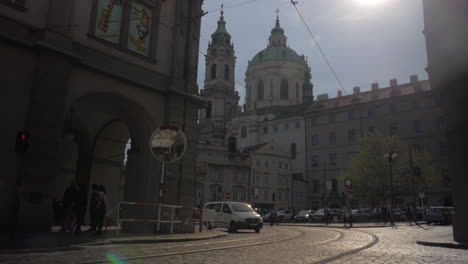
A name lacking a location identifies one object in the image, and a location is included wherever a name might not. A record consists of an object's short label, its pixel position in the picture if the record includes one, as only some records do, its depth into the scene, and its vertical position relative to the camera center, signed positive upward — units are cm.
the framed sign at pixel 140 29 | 1616 +720
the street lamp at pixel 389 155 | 3388 +524
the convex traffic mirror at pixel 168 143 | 1341 +226
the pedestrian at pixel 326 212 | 3358 +31
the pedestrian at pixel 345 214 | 2919 +20
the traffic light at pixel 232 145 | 5516 +914
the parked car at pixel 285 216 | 4566 -10
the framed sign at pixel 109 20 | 1496 +696
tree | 4966 +587
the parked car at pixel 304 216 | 4366 -5
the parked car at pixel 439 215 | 3006 +33
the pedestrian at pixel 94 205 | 1390 +15
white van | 2173 -14
